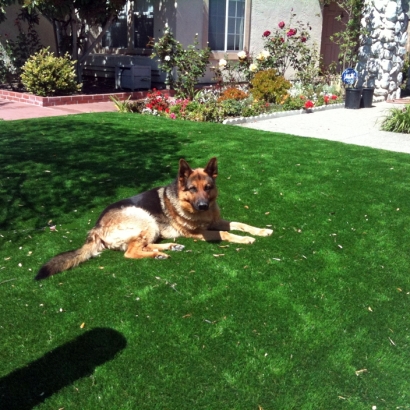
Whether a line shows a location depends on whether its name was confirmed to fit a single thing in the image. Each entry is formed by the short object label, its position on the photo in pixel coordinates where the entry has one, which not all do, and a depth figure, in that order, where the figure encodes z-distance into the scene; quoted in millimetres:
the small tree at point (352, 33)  16578
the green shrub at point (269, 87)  13875
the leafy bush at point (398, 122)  10805
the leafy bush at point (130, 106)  12492
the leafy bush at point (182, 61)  13992
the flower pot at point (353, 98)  14242
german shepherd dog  4609
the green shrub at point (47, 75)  13430
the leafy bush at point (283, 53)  15992
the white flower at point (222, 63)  15127
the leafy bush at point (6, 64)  16219
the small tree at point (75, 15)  13547
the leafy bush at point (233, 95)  12656
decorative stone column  16469
